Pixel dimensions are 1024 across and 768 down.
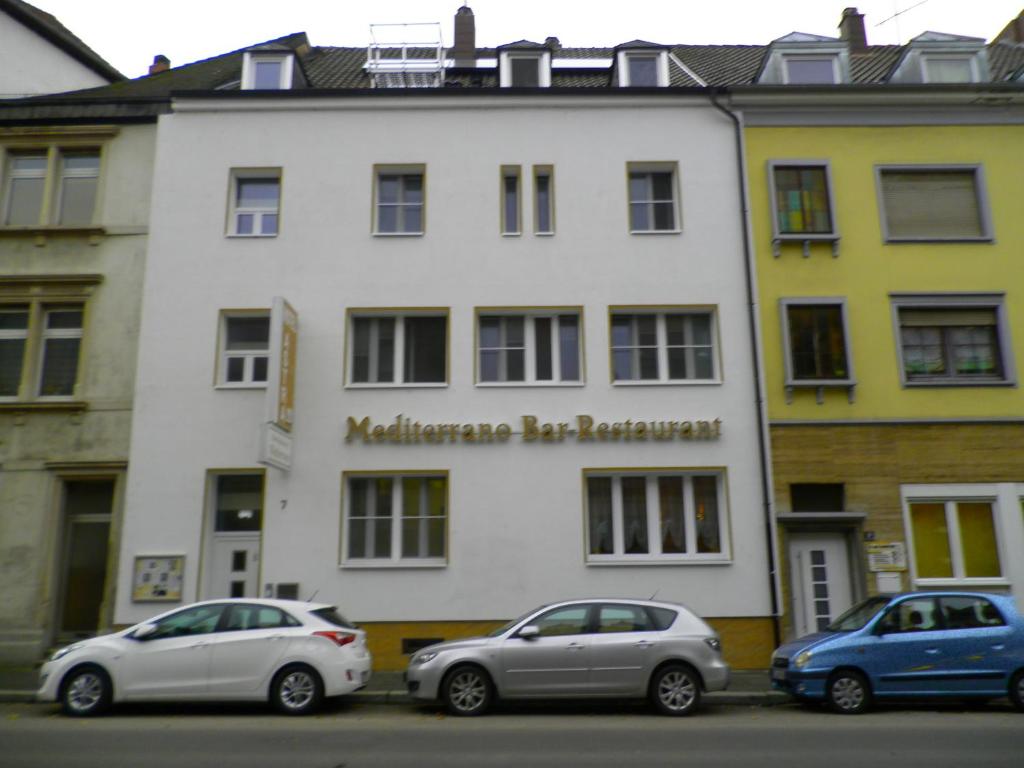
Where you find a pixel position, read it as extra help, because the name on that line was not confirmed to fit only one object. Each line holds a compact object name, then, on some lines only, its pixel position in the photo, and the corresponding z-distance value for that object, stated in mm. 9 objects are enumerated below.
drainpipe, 14586
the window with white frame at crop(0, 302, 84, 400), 15711
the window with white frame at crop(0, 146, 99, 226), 16531
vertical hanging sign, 13672
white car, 10773
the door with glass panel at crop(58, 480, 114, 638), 15234
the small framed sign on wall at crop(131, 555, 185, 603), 14328
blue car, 10969
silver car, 10727
